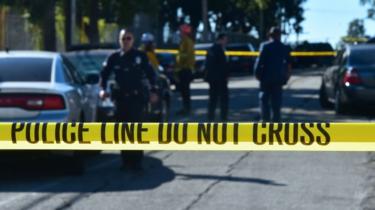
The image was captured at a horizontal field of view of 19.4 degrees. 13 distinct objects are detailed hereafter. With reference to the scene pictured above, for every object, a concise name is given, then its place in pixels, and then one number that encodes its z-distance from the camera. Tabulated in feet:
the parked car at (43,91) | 38.75
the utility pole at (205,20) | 184.34
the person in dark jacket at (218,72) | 63.21
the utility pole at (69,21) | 102.83
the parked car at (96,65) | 57.52
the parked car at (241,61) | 158.20
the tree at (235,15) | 238.68
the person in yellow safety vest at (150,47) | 64.39
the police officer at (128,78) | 41.91
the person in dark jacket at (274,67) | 55.77
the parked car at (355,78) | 67.15
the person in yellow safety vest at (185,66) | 70.49
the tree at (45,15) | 97.19
